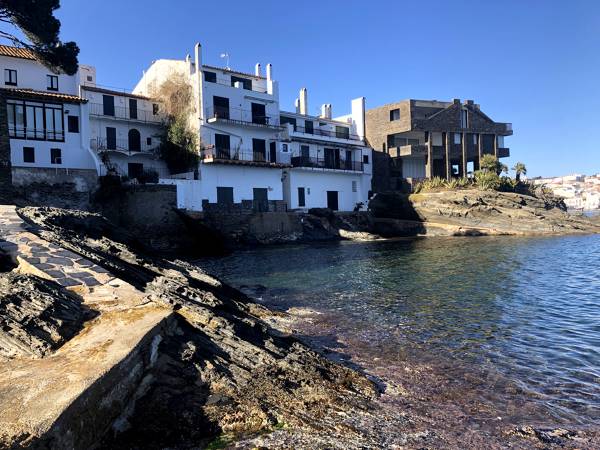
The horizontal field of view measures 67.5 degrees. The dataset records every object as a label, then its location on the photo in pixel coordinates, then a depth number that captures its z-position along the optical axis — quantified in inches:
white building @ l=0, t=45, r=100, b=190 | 1261.1
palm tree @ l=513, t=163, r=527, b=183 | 2266.6
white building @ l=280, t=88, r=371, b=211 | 1900.8
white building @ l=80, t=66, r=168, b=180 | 1502.2
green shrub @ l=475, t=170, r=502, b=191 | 2122.3
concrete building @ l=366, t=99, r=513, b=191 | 2237.9
